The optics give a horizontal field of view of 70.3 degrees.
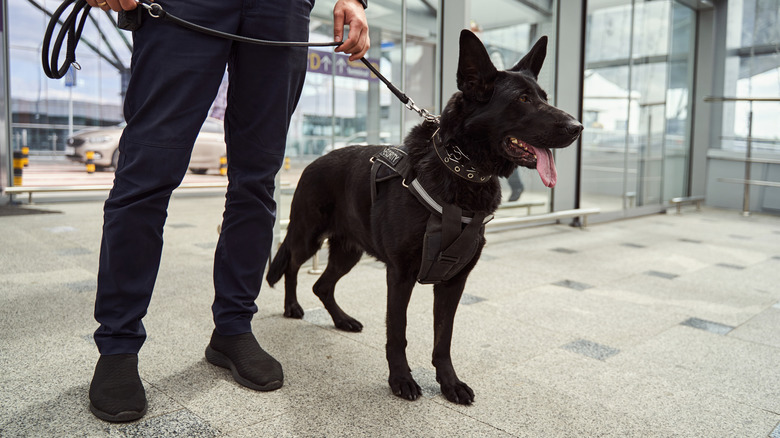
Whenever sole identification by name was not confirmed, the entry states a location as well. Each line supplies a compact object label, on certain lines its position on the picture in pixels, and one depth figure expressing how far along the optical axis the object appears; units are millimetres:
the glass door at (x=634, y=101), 5387
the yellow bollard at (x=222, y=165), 7934
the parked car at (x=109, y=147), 6973
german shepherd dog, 1370
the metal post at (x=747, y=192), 6488
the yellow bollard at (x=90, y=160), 6977
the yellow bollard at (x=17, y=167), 5434
